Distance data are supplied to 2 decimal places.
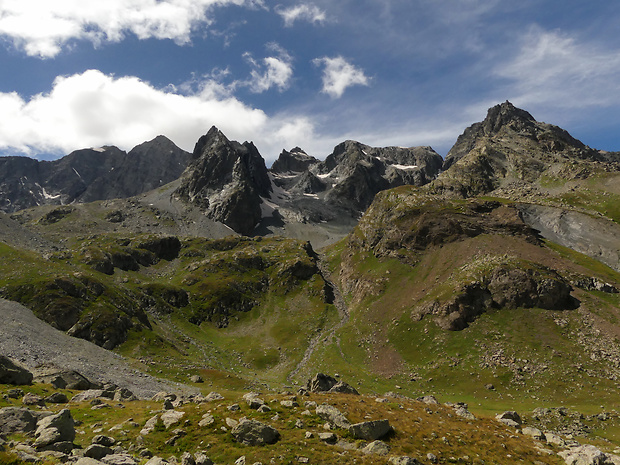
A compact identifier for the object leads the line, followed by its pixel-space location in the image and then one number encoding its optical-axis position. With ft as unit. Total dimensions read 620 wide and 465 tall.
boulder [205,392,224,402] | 143.78
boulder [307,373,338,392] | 200.03
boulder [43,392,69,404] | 136.26
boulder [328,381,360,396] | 184.81
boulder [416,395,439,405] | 169.17
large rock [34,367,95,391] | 168.80
